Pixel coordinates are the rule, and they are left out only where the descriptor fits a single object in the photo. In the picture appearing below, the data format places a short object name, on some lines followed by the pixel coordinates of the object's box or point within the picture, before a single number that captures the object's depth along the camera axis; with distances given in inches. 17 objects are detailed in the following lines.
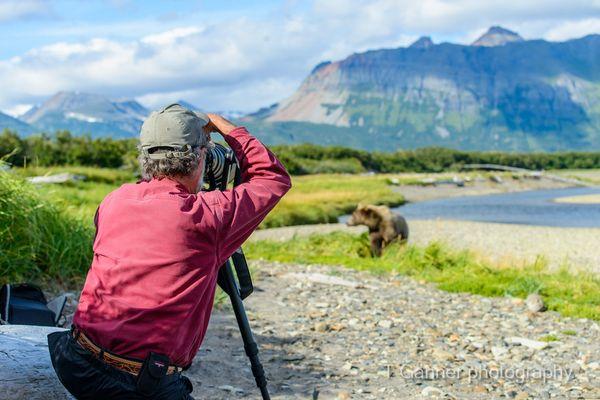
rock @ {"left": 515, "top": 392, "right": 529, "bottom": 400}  226.8
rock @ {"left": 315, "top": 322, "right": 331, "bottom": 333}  307.7
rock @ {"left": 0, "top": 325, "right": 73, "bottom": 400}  123.2
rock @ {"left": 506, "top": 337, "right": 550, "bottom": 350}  294.8
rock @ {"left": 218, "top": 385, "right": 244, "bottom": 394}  217.8
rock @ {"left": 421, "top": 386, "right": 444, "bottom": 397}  223.1
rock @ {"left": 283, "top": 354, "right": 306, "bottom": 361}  261.7
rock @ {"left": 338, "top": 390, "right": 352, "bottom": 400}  216.1
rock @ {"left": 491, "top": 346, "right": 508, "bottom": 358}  281.7
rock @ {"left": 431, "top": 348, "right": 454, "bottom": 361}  272.2
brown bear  571.8
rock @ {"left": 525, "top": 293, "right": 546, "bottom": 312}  366.9
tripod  128.0
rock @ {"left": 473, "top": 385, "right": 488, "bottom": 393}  233.1
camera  120.2
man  107.6
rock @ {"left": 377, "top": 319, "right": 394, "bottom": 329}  320.8
